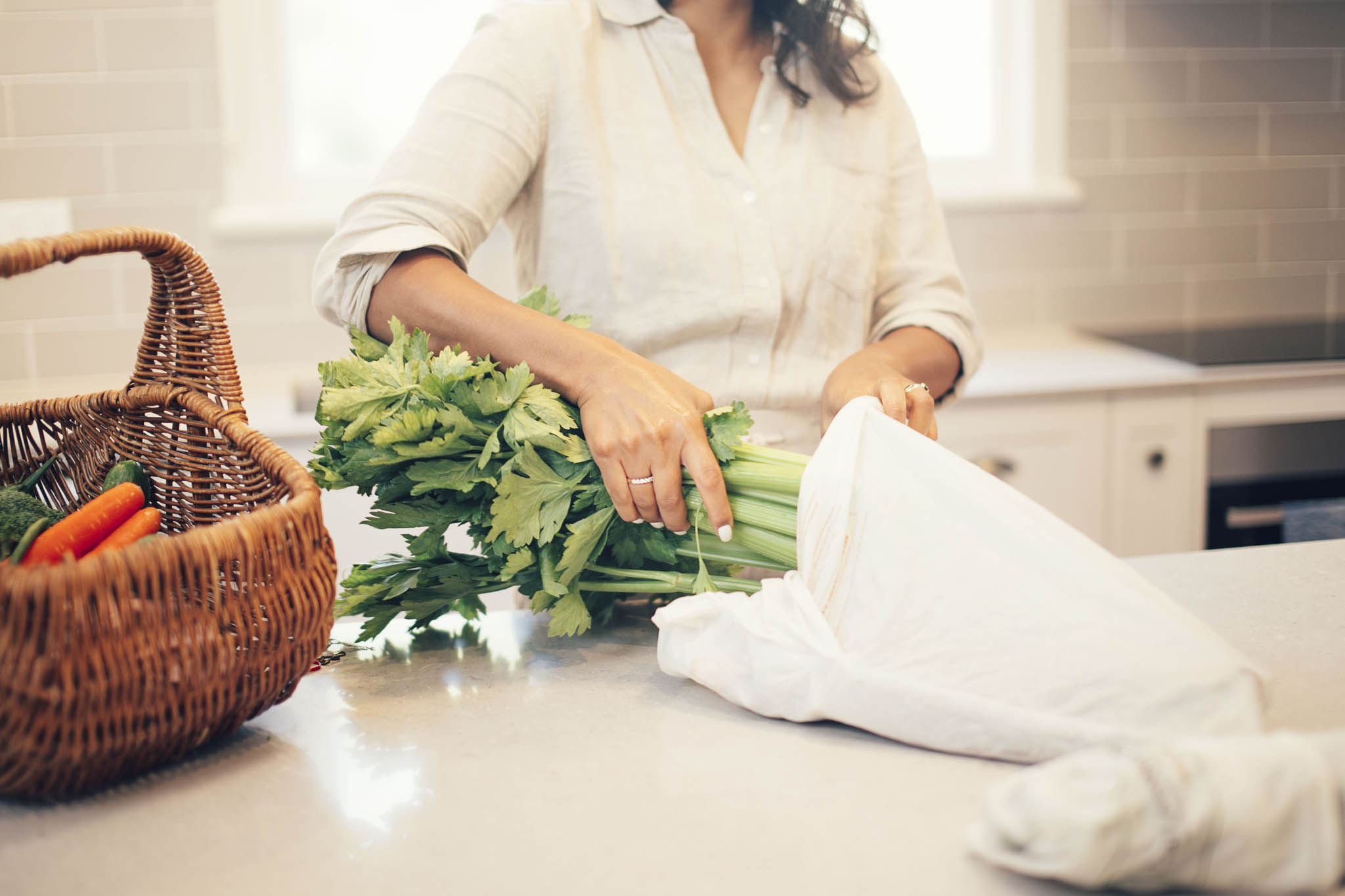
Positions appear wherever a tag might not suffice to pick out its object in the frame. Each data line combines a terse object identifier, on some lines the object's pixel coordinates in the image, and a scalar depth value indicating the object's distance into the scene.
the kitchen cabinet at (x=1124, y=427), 1.91
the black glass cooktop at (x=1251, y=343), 2.02
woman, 1.00
